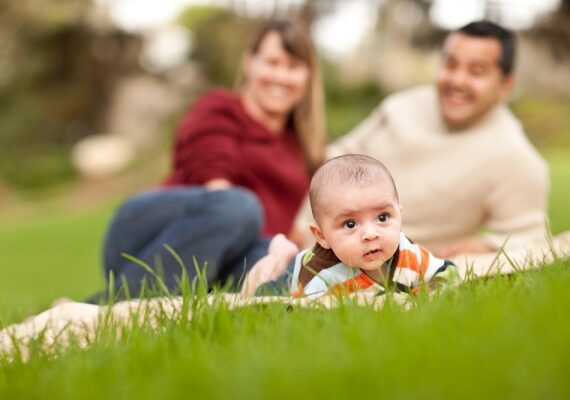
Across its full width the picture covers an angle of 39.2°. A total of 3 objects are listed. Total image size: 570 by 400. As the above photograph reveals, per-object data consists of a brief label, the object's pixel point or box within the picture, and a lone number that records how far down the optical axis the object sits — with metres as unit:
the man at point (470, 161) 3.05
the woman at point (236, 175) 2.86
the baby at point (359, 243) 1.80
